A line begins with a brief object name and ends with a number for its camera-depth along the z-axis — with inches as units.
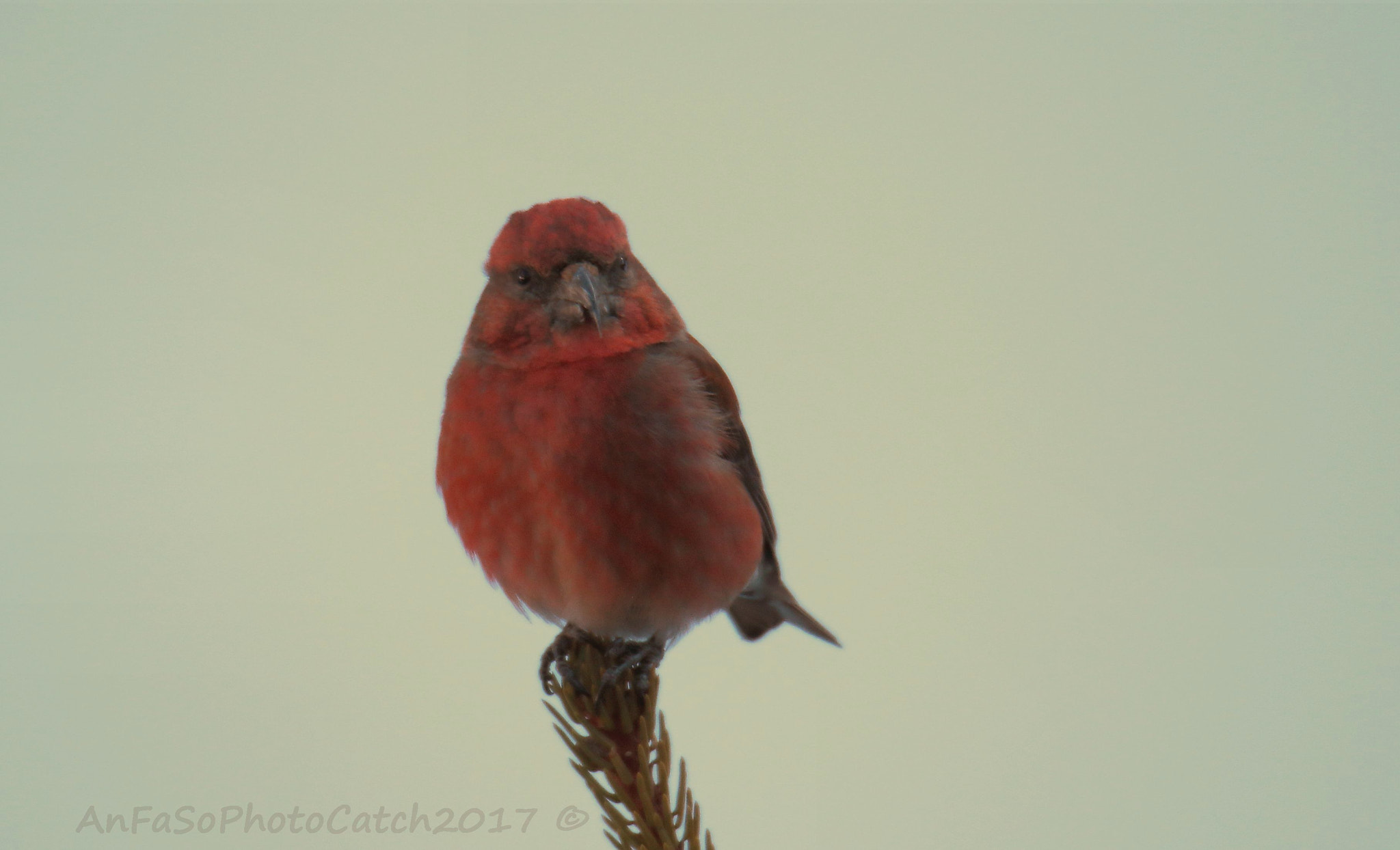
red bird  240.7
